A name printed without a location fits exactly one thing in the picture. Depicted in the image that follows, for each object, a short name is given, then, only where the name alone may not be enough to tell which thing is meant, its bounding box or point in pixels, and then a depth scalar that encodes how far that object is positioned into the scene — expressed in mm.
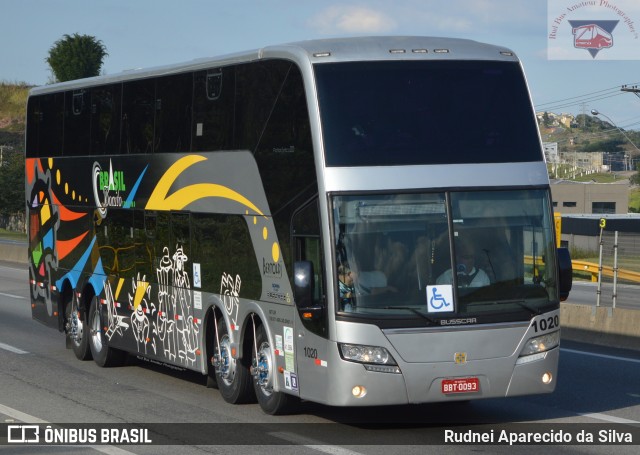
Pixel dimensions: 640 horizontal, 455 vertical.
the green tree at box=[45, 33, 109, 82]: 149500
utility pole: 69038
